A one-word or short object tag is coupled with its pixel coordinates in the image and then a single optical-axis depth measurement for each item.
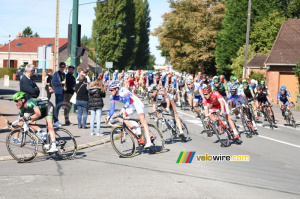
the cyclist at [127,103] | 9.10
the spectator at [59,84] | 13.54
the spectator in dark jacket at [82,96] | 12.79
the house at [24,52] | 73.56
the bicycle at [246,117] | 12.96
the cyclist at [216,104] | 11.23
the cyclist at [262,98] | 15.95
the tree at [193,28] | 58.78
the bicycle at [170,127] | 10.93
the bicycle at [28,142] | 8.42
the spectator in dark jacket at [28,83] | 9.12
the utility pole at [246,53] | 31.73
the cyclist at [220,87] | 14.12
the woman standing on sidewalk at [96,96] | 12.21
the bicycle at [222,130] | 10.95
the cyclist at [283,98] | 16.17
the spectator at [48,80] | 14.58
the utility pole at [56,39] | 21.52
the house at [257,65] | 39.97
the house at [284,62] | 33.28
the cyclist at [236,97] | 13.91
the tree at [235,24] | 49.69
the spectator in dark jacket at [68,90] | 13.85
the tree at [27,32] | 126.75
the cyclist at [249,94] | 16.02
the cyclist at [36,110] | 8.45
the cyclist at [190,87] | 19.13
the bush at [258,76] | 37.31
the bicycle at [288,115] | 16.53
